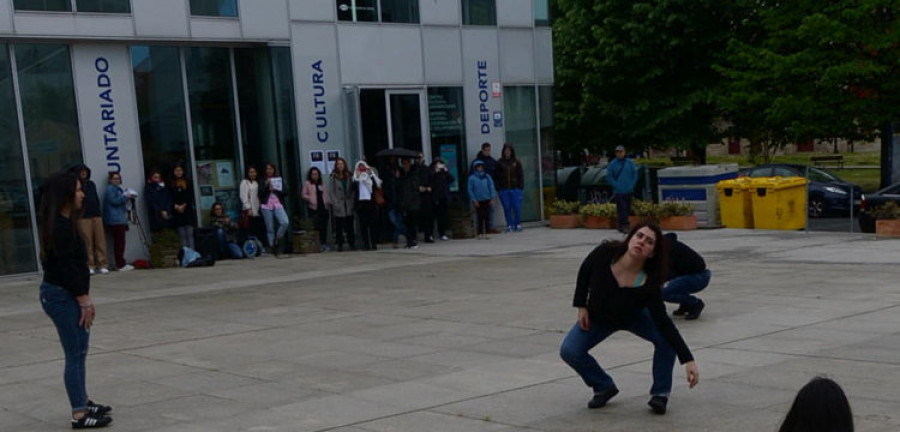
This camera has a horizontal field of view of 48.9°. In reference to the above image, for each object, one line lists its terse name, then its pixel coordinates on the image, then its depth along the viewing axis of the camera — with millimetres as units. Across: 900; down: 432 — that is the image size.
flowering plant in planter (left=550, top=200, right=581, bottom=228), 23953
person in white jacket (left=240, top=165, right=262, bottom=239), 19781
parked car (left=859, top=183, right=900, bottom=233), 19844
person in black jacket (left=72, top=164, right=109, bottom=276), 17688
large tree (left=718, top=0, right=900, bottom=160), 28781
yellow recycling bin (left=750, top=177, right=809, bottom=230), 21297
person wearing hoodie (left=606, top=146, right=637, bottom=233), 21406
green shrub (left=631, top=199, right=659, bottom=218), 22031
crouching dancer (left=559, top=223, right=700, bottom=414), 6637
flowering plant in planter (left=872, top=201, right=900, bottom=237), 18344
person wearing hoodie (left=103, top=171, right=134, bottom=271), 18203
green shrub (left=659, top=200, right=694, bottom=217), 22109
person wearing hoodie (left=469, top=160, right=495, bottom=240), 22469
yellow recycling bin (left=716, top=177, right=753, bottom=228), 21734
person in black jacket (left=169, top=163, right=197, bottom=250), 19000
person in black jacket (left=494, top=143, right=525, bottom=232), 23172
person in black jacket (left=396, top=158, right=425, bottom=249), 20766
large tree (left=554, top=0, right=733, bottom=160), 32312
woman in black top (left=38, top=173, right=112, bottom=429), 6934
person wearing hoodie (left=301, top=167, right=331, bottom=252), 20438
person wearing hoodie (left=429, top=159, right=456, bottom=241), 21531
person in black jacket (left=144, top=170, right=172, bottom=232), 18703
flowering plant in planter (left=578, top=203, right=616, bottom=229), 22969
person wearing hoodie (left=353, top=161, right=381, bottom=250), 20297
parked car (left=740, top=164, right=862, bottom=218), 26250
